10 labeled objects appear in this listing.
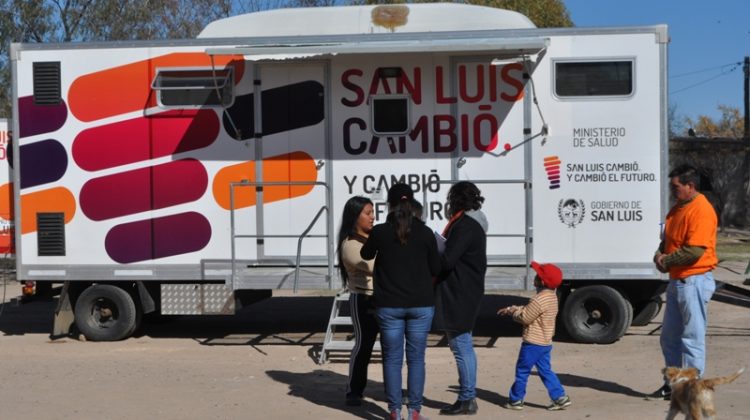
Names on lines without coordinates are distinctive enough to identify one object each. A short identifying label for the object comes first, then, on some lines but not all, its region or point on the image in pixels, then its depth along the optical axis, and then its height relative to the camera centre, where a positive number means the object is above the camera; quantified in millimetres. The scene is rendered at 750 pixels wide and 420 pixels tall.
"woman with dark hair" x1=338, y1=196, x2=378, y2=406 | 7508 -734
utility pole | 37469 +3591
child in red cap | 7402 -1109
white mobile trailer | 10188 +377
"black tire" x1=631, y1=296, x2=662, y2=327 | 10805 -1398
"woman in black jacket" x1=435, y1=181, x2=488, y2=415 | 7066 -664
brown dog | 6188 -1326
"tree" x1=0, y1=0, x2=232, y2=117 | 22859 +3952
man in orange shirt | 7199 -562
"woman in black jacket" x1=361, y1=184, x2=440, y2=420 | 6773 -705
